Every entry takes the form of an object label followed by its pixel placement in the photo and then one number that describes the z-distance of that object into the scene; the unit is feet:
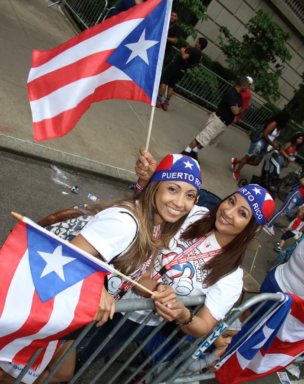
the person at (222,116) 25.67
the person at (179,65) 28.30
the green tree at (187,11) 37.73
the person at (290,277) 12.07
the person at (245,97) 26.39
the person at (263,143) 27.10
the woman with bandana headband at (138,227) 6.31
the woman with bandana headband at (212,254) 7.77
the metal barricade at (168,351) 6.60
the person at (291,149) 29.35
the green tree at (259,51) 40.11
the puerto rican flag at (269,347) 9.80
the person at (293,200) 22.61
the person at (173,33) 29.69
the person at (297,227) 21.34
